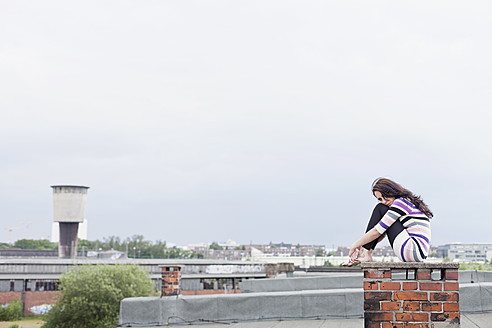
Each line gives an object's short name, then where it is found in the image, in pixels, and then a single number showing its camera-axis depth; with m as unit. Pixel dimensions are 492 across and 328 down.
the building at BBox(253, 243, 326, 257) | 178.69
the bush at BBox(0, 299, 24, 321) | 43.28
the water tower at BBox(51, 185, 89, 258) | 83.31
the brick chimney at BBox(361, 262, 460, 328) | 5.05
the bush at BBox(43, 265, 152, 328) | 23.98
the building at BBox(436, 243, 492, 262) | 167.96
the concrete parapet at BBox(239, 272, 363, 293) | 19.12
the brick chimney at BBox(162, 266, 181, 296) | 13.22
